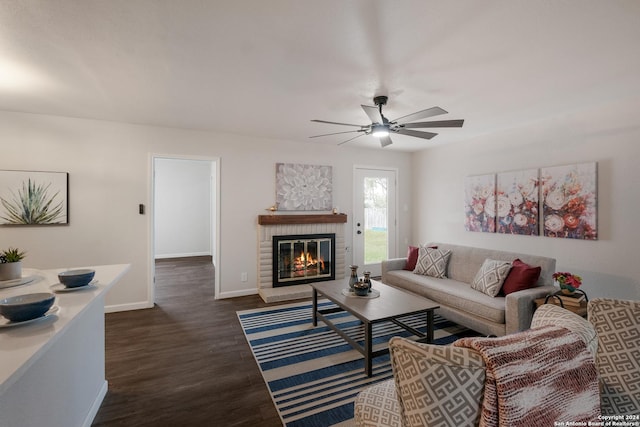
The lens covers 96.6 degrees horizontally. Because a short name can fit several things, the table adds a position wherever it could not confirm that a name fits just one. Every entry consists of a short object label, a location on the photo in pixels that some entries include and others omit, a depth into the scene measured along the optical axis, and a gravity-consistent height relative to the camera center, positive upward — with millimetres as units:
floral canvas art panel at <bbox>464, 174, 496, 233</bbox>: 4129 +118
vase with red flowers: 2549 -646
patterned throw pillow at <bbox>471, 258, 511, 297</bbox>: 2975 -707
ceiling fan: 2334 +792
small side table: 2480 -830
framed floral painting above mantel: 4551 +399
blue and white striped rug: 1930 -1304
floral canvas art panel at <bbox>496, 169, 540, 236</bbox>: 3625 +110
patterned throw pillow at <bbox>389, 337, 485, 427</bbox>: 787 -495
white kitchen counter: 954 -726
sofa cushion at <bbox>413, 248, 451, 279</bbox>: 3758 -693
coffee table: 2287 -853
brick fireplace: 4215 -442
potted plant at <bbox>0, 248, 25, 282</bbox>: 1563 -300
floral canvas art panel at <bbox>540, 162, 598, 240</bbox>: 3109 +114
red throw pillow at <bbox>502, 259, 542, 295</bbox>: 2826 -679
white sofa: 2574 -886
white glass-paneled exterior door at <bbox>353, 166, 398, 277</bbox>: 5254 -115
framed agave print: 3234 +168
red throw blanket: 779 -493
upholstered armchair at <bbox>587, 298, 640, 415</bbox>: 1145 -612
